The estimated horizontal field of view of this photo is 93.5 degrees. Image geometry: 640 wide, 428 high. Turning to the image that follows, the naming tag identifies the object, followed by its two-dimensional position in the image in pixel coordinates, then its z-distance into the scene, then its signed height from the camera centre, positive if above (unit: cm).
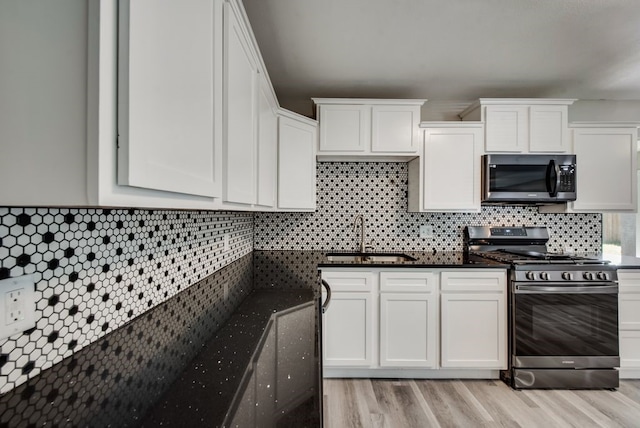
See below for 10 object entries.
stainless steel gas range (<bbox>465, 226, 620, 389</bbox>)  216 -77
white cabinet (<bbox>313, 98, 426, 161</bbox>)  257 +77
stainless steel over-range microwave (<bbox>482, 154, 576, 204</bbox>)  251 +33
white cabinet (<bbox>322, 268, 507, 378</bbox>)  226 -78
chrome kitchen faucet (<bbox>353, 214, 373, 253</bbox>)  284 -16
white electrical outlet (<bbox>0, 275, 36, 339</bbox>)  60 -19
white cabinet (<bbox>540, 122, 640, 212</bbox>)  258 +43
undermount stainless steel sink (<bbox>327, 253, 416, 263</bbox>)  275 -39
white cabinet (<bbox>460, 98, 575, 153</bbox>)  255 +77
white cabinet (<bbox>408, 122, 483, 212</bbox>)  256 +44
